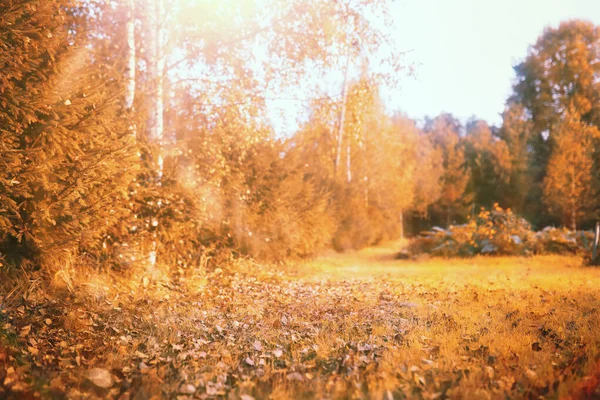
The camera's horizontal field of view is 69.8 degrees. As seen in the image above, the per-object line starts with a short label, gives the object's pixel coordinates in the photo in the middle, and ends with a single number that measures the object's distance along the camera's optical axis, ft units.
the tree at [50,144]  15.05
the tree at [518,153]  96.89
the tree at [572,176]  71.56
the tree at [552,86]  85.87
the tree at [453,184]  105.60
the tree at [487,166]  99.50
